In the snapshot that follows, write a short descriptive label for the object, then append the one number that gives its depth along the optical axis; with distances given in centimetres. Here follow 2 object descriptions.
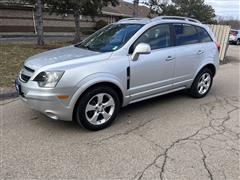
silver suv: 282
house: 1796
